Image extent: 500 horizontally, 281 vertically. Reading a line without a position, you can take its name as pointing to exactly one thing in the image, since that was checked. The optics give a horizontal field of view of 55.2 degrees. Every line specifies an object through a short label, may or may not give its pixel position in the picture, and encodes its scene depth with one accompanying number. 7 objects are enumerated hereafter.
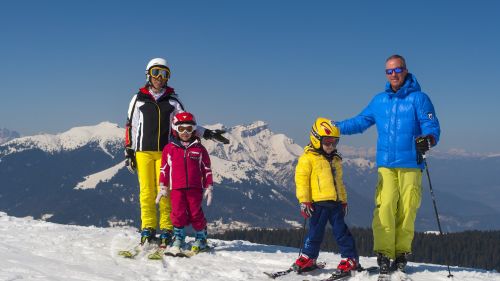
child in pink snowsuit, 9.62
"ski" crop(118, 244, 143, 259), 9.36
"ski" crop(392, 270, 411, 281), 7.94
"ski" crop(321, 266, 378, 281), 7.99
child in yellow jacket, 8.41
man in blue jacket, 8.27
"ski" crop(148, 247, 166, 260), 9.16
